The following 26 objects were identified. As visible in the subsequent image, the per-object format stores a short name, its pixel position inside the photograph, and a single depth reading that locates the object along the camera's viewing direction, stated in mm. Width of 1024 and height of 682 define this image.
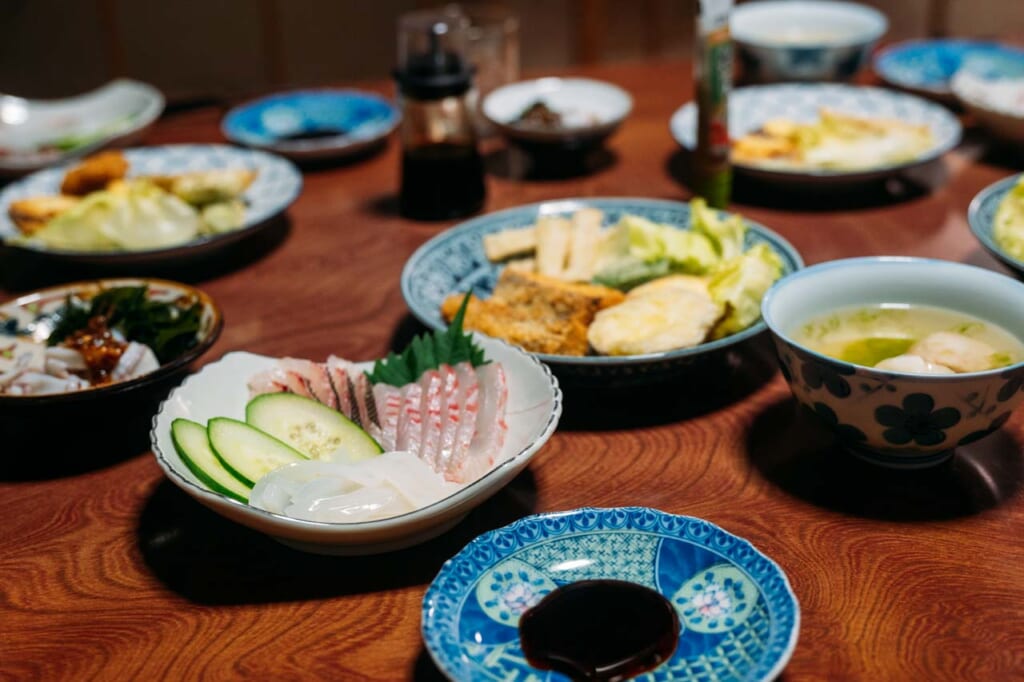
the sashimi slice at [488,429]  1062
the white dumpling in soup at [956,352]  1055
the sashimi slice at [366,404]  1157
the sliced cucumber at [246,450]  1030
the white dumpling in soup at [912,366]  1045
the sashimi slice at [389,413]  1124
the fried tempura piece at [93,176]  1903
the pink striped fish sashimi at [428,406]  1083
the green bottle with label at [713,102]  1616
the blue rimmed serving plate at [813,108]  2096
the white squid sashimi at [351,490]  961
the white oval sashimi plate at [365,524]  932
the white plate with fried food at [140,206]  1726
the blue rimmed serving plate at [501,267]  1216
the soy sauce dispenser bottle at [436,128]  1859
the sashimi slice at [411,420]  1100
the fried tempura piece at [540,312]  1314
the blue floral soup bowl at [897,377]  993
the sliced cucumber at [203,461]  1004
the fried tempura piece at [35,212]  1810
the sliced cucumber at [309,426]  1099
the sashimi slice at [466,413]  1079
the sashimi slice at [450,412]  1078
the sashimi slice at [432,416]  1081
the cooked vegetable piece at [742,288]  1323
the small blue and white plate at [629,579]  805
